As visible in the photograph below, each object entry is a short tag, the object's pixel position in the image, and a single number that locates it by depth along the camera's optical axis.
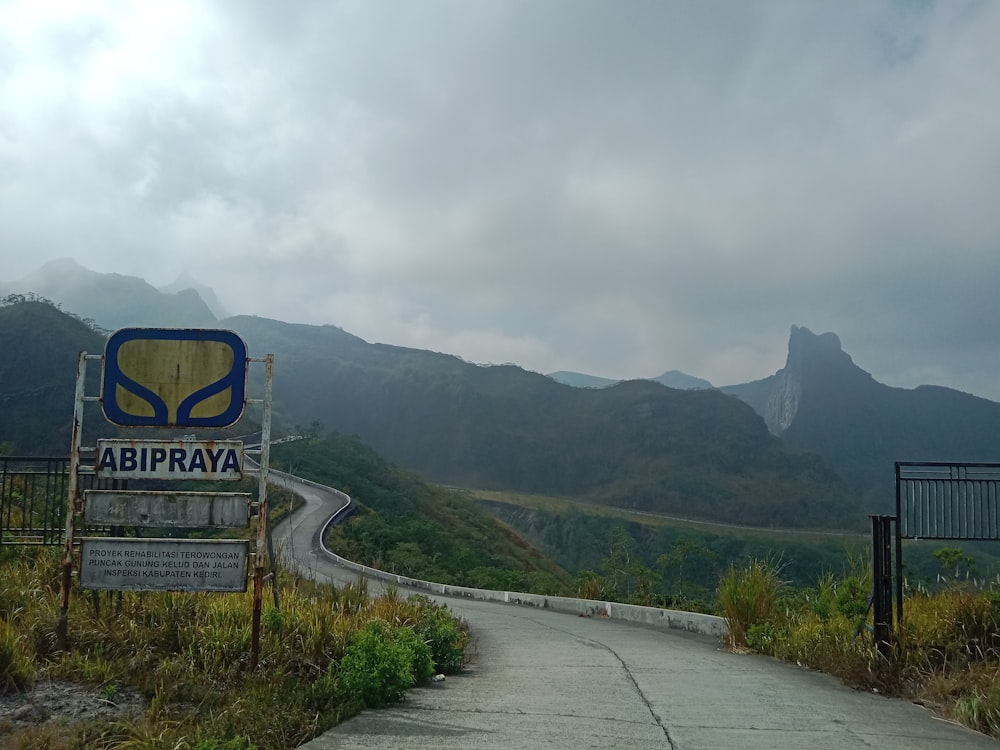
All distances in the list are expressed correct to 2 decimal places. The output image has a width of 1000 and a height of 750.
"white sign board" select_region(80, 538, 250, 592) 7.34
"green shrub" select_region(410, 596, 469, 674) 8.15
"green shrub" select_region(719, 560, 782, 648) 11.51
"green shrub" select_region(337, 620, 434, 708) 6.16
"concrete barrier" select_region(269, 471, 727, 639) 13.80
